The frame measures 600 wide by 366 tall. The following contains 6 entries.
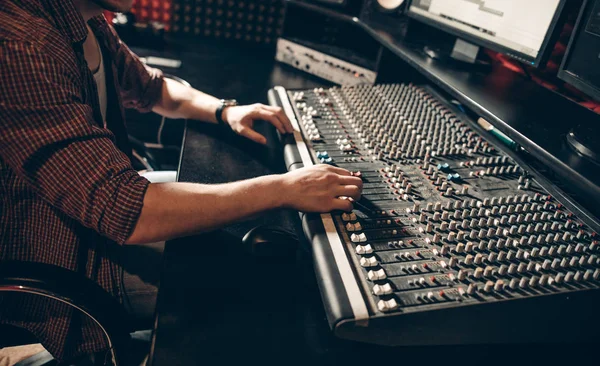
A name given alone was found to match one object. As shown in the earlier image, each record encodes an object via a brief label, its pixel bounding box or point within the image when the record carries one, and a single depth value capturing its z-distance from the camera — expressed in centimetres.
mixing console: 62
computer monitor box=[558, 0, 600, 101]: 85
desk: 62
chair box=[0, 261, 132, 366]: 68
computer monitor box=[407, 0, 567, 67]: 98
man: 65
